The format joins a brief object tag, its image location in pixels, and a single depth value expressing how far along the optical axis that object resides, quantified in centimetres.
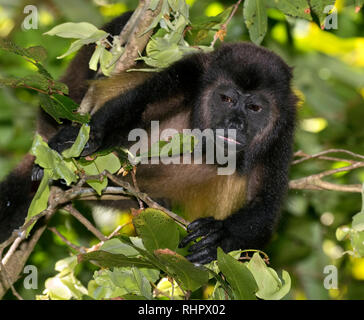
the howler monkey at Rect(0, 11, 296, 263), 351
